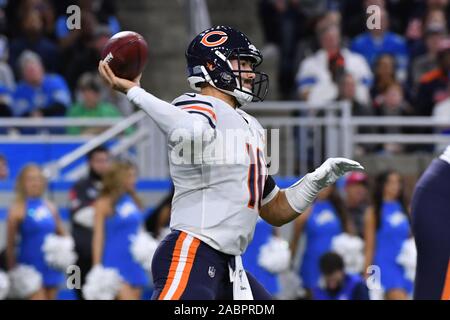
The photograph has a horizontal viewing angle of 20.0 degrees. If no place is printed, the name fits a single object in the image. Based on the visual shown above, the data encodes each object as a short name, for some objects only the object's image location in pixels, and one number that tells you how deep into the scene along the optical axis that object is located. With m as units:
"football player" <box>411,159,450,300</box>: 6.86
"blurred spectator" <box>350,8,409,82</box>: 14.18
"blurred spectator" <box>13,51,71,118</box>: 13.30
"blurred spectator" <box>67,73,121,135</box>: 13.01
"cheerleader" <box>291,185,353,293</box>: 11.74
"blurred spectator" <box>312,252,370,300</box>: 9.81
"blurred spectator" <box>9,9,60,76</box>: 13.91
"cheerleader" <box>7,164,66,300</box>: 11.44
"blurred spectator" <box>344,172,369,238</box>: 12.07
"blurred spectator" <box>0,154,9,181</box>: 12.34
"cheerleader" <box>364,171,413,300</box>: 11.59
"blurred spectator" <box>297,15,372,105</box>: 13.20
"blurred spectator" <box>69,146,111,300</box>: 11.46
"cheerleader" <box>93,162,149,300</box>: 11.35
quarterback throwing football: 6.02
